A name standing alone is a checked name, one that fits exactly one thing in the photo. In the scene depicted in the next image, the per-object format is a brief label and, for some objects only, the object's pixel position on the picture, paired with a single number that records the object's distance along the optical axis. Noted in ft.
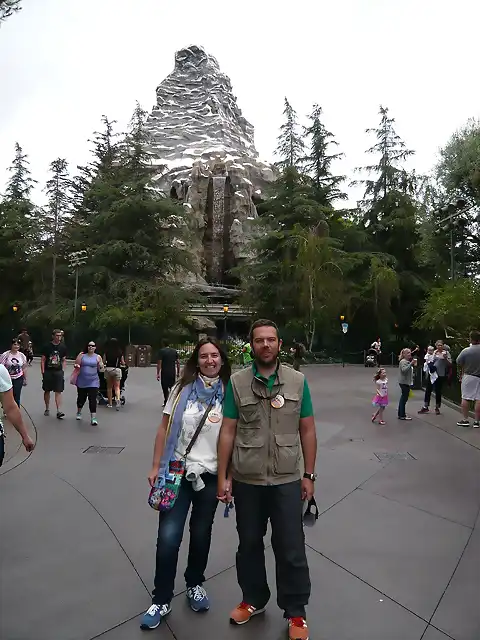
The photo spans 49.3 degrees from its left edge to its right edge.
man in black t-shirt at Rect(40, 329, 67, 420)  34.55
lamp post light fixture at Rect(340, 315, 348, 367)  103.65
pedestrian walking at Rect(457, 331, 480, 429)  30.55
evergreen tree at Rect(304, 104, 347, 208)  141.08
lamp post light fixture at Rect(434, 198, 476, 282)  68.08
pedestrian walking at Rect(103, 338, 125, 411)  39.75
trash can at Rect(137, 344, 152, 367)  89.92
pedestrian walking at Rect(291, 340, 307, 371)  72.42
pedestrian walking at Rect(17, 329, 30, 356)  61.11
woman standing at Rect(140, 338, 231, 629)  10.28
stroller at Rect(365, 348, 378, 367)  98.16
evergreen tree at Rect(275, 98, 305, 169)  164.86
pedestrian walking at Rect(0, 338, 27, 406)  30.58
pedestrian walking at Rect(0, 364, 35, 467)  12.88
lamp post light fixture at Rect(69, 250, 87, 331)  107.47
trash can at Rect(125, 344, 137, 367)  90.43
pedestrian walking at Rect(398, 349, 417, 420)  37.14
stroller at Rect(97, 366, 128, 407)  41.93
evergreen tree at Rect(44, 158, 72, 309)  140.26
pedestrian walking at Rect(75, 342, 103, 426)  32.58
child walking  34.99
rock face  159.84
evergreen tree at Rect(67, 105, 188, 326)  108.88
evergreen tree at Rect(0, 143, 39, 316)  139.33
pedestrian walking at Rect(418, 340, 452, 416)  39.45
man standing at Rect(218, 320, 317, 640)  9.65
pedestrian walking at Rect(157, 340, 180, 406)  37.29
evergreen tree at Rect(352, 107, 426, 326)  127.54
